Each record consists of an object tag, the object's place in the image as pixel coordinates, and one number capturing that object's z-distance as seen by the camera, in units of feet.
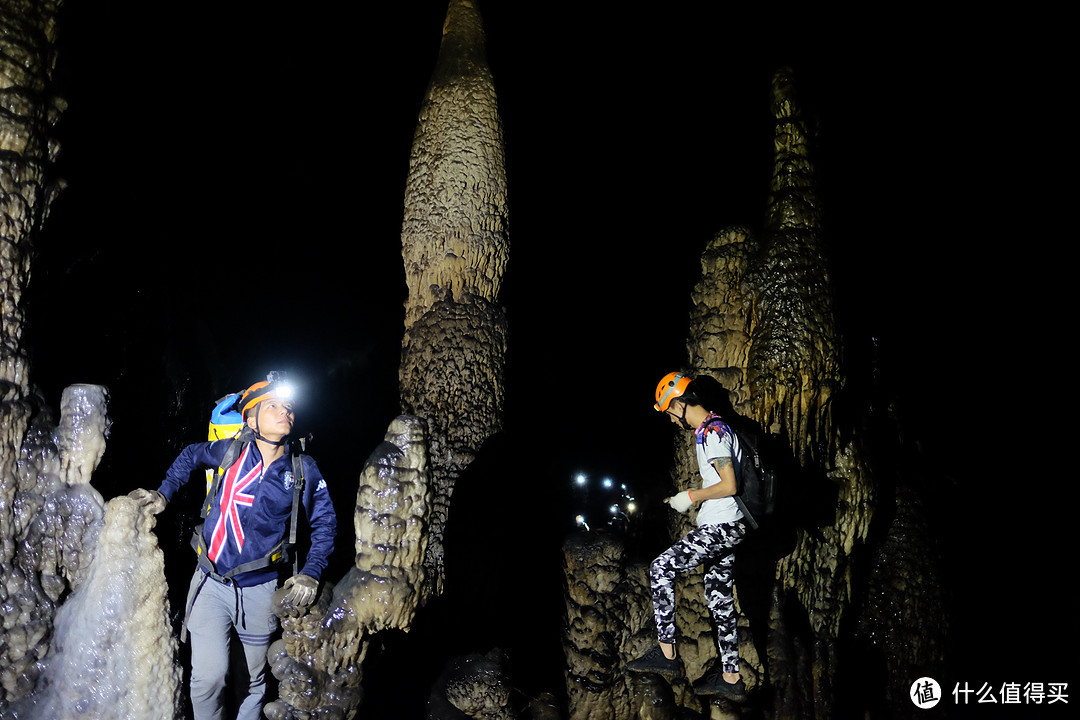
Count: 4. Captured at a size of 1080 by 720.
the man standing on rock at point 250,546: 9.71
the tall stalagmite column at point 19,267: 10.27
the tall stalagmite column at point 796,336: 14.46
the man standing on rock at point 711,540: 11.22
